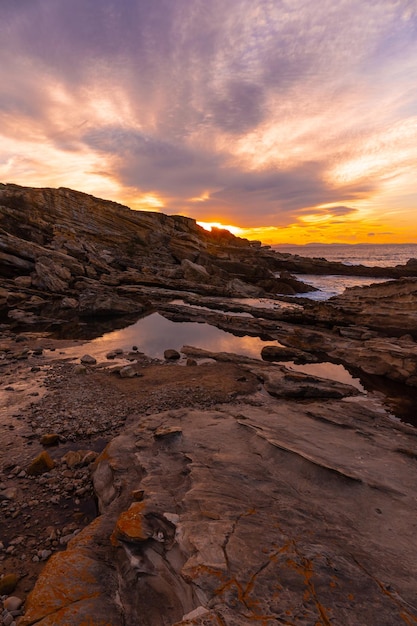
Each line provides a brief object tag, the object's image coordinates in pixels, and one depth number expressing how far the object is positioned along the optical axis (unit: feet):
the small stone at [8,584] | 20.66
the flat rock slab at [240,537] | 14.75
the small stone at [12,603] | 19.34
